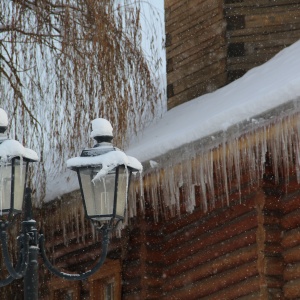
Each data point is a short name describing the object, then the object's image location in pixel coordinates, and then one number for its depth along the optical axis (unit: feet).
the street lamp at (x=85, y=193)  34.73
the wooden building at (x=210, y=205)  47.24
